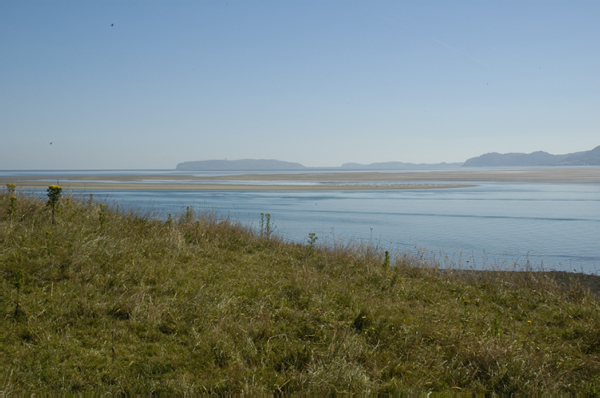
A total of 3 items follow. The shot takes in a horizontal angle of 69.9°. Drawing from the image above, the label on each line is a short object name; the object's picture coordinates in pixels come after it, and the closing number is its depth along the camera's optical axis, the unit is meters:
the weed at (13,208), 9.38
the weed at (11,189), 11.05
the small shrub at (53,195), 9.62
